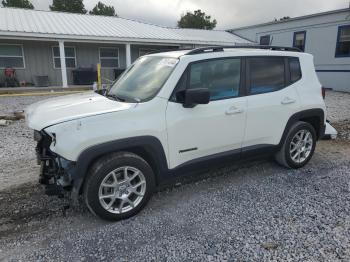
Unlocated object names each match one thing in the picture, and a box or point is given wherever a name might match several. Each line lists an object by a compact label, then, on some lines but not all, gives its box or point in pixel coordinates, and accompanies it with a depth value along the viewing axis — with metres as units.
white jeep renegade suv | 2.93
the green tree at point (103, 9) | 49.09
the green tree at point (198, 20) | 52.25
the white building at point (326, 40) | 15.66
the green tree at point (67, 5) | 43.50
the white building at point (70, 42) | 14.91
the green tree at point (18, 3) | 40.03
